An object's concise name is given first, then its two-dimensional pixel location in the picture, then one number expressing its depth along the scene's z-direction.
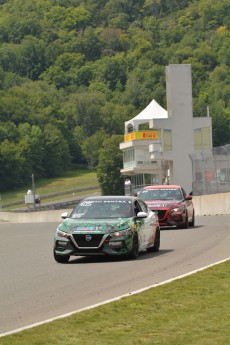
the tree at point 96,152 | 198.75
